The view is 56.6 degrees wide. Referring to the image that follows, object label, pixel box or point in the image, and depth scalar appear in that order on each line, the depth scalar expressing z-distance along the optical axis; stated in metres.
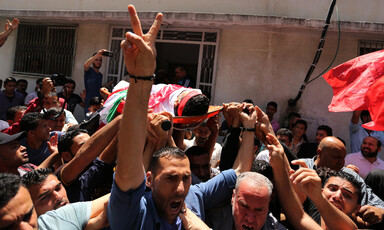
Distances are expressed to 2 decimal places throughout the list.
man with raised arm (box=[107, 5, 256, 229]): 1.64
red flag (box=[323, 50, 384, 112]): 3.32
